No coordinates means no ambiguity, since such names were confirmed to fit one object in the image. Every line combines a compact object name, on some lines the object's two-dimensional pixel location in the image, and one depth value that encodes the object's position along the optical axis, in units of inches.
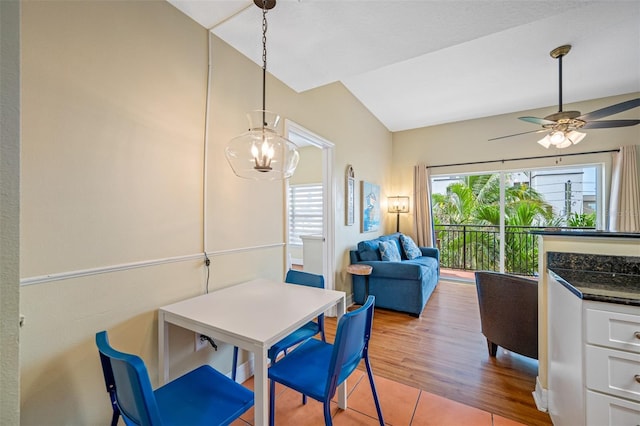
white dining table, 43.5
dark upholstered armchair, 80.0
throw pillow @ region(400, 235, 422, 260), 166.9
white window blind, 222.1
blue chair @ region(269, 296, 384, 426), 46.0
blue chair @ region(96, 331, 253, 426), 33.7
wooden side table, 128.2
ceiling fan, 100.0
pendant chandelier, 59.2
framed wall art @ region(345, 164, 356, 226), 140.9
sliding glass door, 161.8
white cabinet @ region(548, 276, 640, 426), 42.4
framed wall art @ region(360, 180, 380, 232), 159.2
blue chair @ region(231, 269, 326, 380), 69.1
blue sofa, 126.7
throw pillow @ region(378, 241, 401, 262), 141.6
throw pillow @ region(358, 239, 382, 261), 142.3
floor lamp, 198.5
